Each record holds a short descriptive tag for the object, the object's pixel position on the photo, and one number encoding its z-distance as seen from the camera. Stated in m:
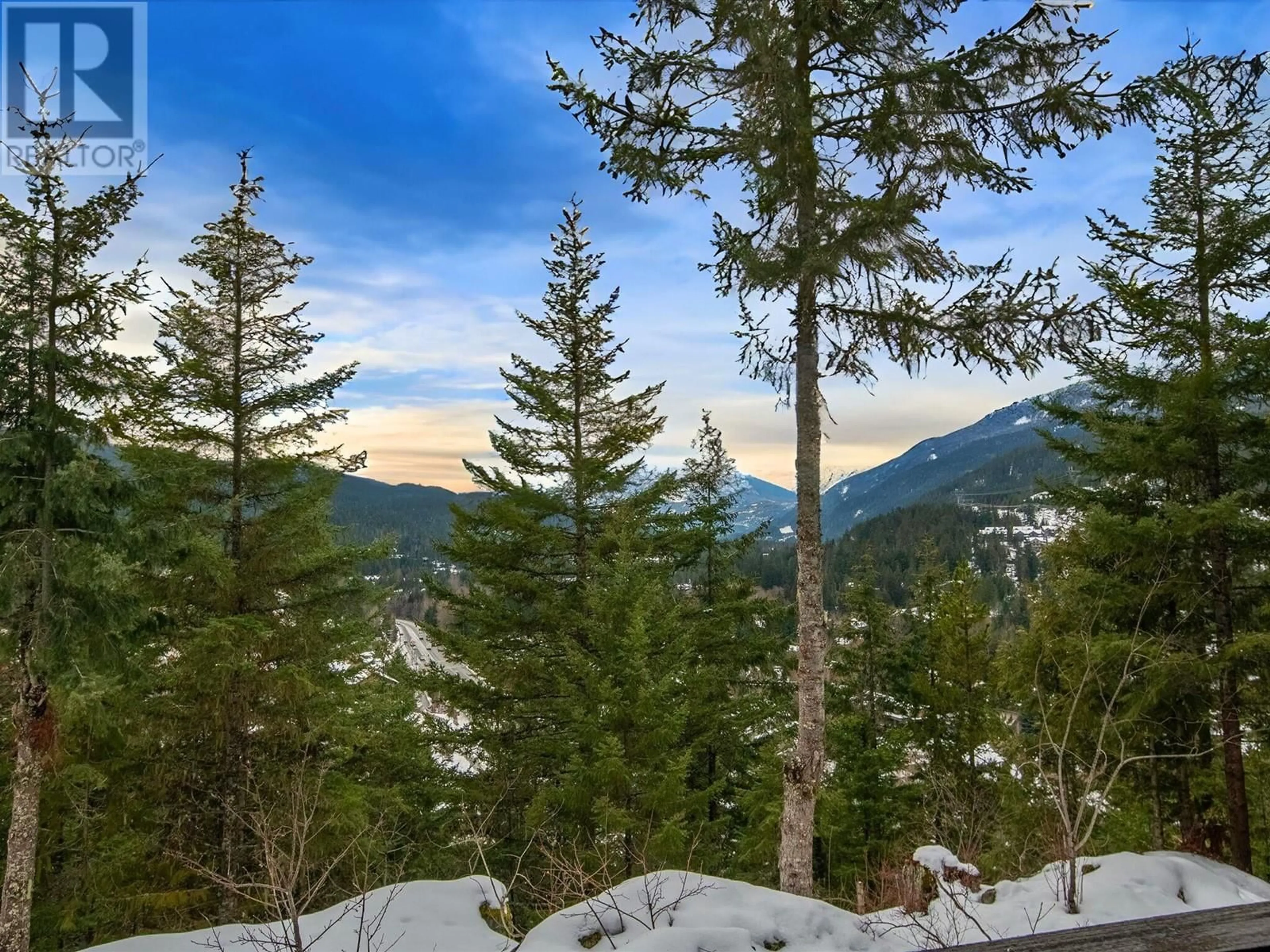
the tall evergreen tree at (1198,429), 7.93
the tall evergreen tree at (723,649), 14.47
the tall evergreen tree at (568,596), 11.12
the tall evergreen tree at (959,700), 17.25
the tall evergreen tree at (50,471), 7.34
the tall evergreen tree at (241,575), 9.40
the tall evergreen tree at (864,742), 14.37
